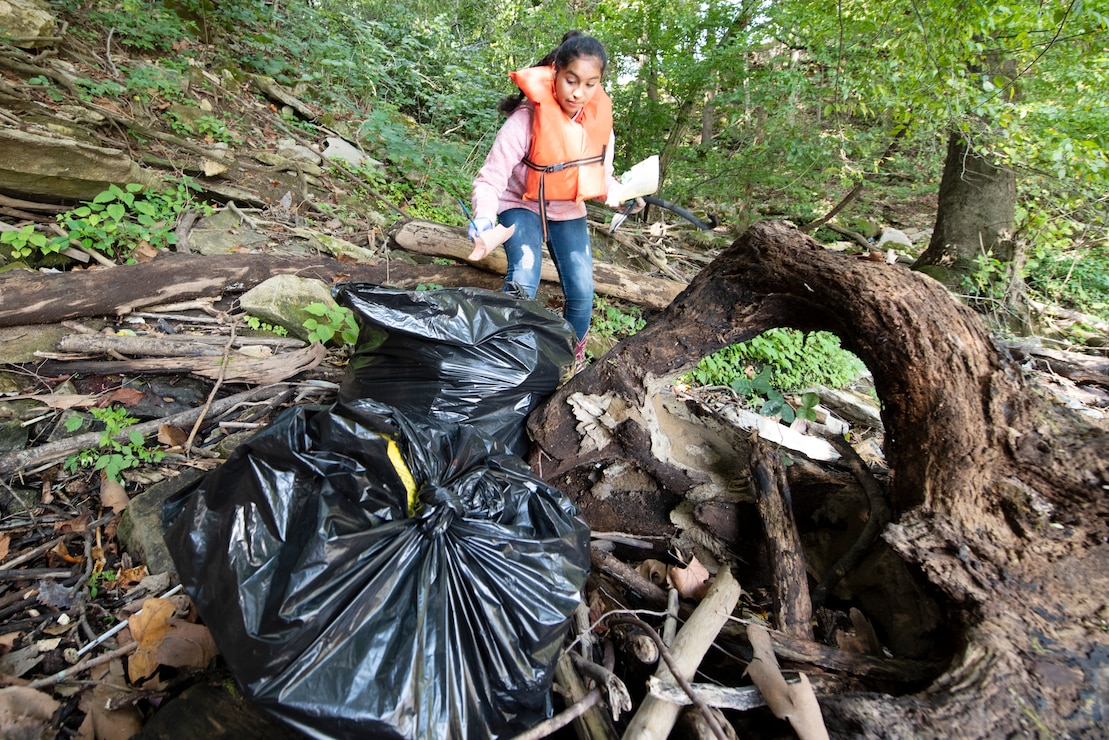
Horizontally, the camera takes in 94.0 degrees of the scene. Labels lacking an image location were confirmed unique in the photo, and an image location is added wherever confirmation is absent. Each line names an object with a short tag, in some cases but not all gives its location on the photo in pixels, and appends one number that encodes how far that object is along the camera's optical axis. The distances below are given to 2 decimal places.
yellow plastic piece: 1.27
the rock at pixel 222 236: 3.06
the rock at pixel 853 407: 2.89
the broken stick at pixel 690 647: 1.13
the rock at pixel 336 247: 3.32
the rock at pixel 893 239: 6.38
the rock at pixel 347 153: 4.75
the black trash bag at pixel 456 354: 1.66
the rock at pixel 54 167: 2.68
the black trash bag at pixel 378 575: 1.00
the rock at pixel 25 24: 3.99
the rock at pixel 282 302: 2.55
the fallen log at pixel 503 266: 3.32
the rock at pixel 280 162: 4.16
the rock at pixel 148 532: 1.59
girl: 2.10
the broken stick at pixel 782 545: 1.41
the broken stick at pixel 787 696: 1.06
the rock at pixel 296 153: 4.48
